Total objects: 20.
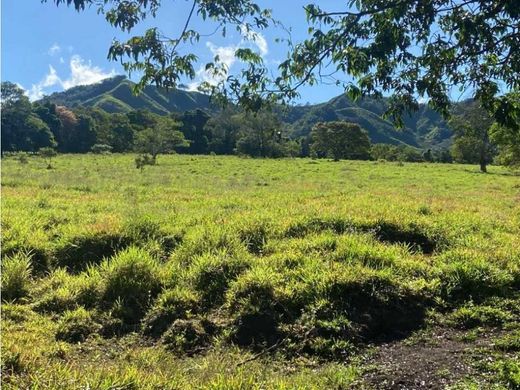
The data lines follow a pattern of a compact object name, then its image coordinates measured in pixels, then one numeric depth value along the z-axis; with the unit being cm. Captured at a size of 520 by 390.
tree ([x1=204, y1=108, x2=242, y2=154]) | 8850
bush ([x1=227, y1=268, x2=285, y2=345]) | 678
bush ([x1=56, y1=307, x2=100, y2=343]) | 671
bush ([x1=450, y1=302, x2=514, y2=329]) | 713
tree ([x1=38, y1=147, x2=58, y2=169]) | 4920
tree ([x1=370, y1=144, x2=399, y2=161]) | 8231
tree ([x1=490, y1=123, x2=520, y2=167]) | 3262
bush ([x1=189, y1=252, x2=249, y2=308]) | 779
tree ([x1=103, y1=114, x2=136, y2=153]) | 8330
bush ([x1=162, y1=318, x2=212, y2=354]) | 659
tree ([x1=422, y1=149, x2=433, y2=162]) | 8184
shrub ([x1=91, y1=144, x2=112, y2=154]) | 6737
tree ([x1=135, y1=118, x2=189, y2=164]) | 5300
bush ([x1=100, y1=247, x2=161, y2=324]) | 755
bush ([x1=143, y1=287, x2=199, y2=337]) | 709
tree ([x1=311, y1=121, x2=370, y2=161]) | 6988
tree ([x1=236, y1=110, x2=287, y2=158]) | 7181
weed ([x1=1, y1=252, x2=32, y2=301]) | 774
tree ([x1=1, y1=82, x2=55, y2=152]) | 7256
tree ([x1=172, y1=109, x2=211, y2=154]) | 9075
